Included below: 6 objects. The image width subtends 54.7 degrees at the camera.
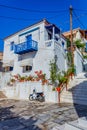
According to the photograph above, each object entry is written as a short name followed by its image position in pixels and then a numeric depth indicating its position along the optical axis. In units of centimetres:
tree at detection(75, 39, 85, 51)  1315
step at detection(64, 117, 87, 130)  241
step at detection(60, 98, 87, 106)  660
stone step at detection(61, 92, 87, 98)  712
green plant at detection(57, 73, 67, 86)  804
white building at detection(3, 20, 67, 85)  986
